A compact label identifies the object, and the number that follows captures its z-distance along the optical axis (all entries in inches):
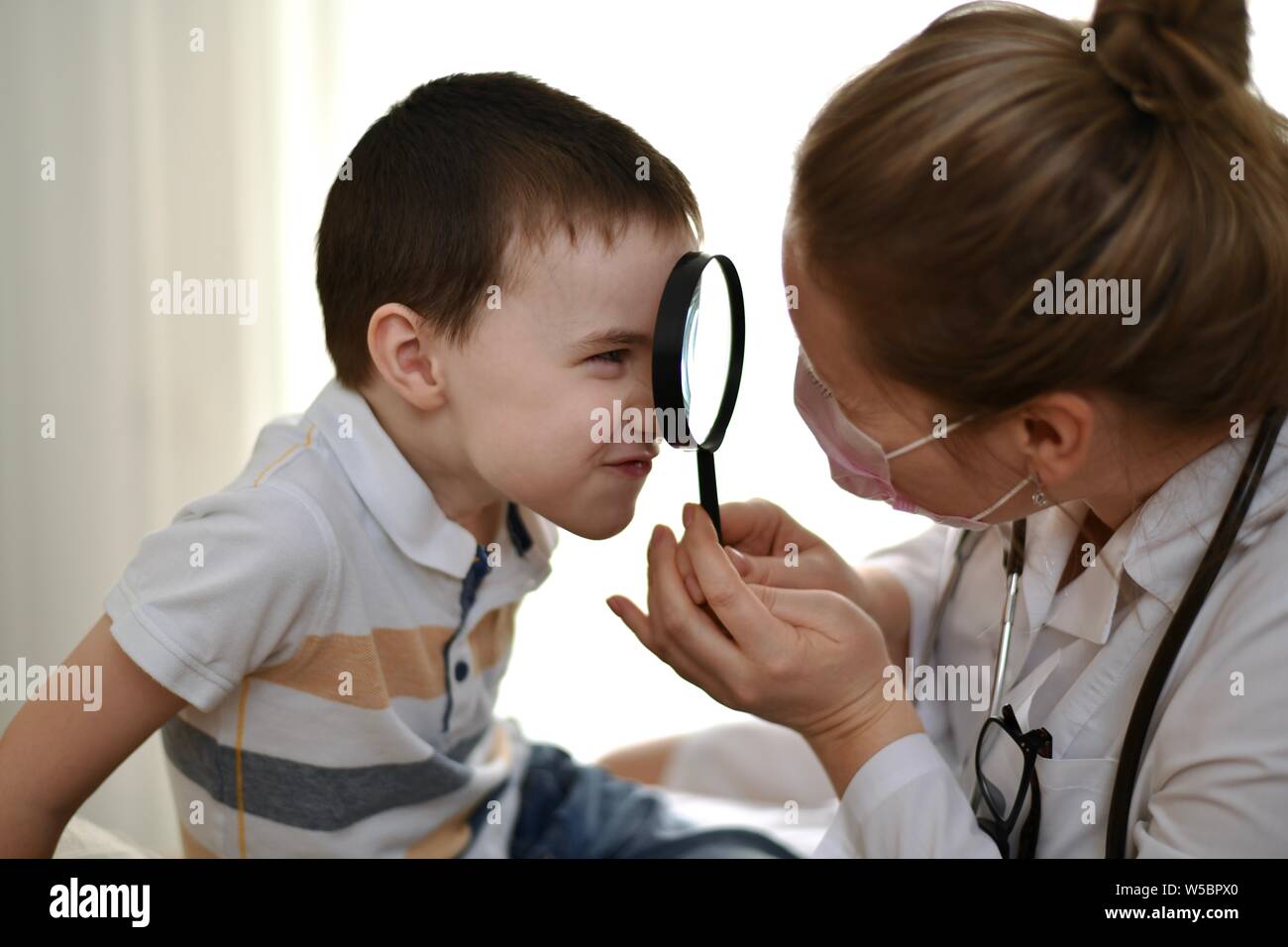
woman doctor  23.4
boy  26.2
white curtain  42.8
